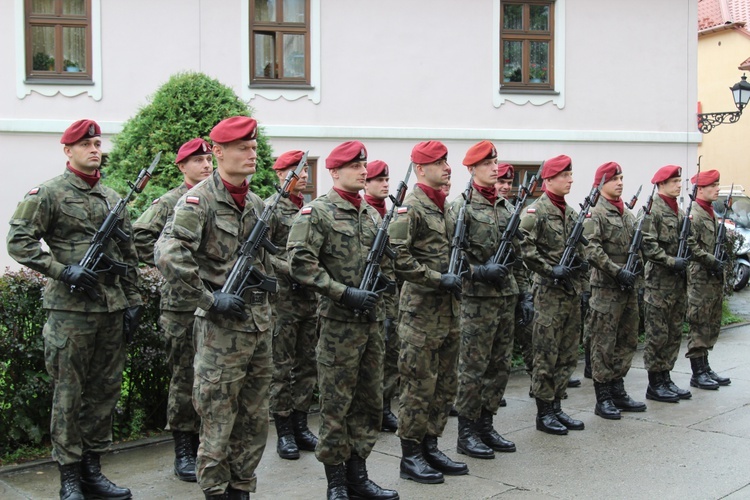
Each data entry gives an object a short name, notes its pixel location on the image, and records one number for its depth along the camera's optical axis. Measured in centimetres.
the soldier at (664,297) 801
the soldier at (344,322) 498
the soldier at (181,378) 564
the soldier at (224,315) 434
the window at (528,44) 1501
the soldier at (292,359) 637
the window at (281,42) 1377
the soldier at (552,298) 681
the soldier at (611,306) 739
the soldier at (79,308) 504
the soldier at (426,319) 560
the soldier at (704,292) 861
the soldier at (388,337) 704
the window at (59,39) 1292
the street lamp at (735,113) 1504
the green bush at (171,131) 795
